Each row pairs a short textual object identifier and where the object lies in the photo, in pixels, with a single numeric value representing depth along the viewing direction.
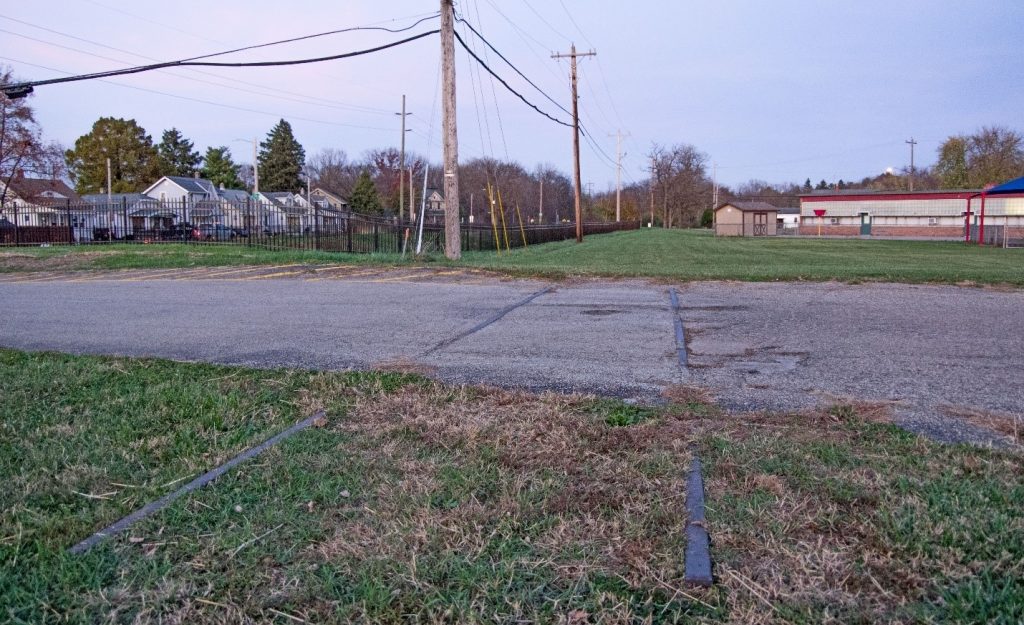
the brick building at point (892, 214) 58.44
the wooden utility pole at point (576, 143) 39.22
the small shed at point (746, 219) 63.06
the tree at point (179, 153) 89.19
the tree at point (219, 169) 90.25
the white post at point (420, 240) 19.66
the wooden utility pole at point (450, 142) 18.31
